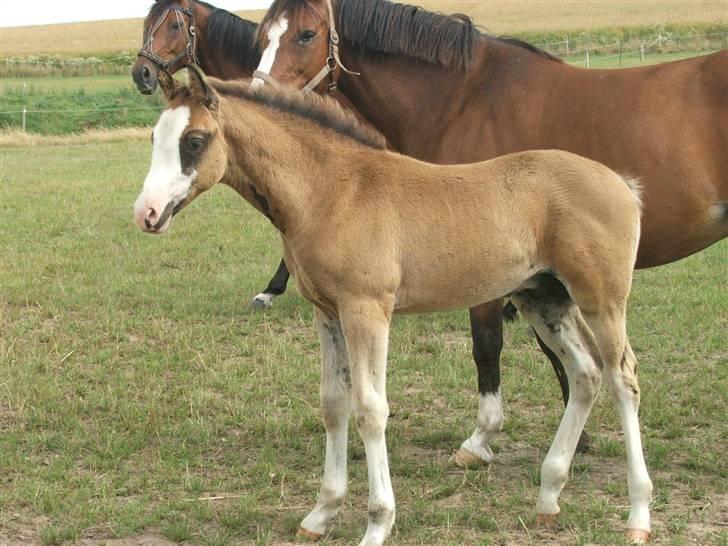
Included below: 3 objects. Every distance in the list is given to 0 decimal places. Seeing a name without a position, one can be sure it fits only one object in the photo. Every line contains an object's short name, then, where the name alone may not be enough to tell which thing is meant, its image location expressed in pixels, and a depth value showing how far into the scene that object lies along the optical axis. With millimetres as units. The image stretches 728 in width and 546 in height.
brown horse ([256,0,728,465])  5102
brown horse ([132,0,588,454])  7875
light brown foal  3961
